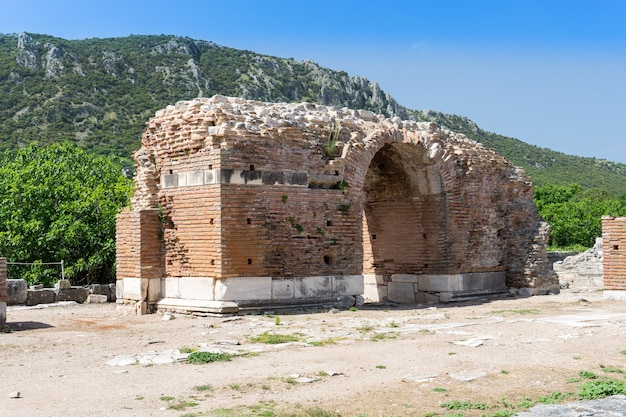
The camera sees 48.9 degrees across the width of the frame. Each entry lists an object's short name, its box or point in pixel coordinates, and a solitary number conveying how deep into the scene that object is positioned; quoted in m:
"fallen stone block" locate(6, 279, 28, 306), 16.54
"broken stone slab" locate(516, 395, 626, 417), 5.57
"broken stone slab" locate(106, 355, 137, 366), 8.45
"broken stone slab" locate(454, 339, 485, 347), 9.49
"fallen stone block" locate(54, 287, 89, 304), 17.67
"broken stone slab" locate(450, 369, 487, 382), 7.25
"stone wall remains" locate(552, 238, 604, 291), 23.66
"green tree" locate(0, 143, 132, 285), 21.02
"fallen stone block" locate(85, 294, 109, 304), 18.00
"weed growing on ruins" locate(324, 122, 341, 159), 14.54
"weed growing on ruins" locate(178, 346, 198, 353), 9.09
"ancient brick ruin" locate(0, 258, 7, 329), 11.45
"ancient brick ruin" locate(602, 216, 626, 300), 15.20
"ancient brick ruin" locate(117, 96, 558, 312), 13.07
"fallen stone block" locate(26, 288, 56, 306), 16.92
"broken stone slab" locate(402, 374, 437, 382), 7.22
